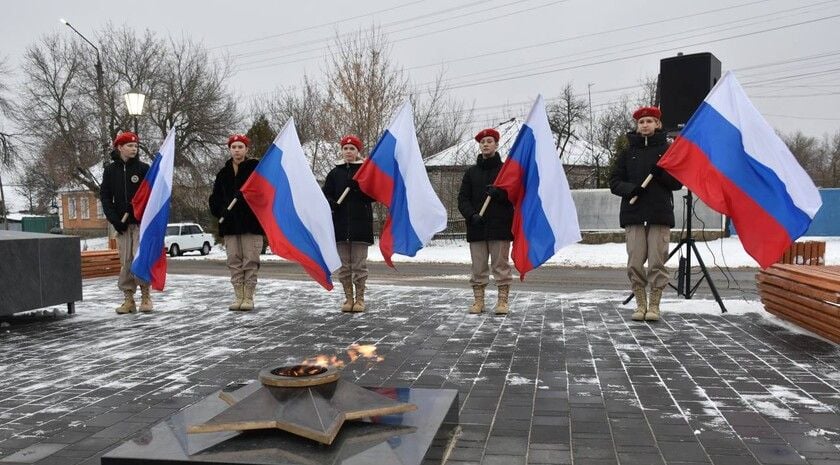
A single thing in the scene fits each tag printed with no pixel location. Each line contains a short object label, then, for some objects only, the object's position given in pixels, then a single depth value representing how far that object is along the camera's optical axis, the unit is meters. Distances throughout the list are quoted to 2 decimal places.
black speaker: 9.05
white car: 32.41
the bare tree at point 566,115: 45.62
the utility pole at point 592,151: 35.47
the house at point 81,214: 59.88
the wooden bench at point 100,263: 12.93
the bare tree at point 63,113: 36.56
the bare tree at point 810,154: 58.67
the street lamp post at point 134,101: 14.83
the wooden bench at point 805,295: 5.91
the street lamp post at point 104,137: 34.74
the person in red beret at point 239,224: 8.22
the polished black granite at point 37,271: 7.13
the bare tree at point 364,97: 27.20
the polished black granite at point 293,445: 2.72
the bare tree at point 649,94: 40.07
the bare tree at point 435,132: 37.53
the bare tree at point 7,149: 36.59
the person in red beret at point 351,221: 8.08
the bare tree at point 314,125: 28.58
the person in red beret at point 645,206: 7.04
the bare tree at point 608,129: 43.81
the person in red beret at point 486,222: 7.75
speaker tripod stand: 7.78
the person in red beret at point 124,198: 8.11
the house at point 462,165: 35.91
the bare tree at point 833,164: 57.84
